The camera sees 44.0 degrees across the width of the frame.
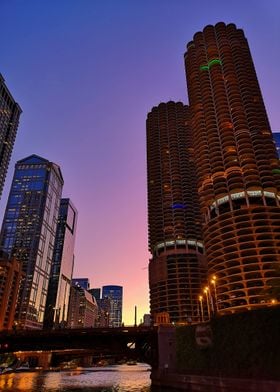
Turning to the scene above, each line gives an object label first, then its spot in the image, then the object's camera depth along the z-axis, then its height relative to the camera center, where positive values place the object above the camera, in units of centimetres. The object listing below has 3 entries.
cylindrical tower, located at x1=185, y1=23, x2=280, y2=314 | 14312 +8546
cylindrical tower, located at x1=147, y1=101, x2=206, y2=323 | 19588 +3429
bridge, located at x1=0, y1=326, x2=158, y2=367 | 7394 +782
